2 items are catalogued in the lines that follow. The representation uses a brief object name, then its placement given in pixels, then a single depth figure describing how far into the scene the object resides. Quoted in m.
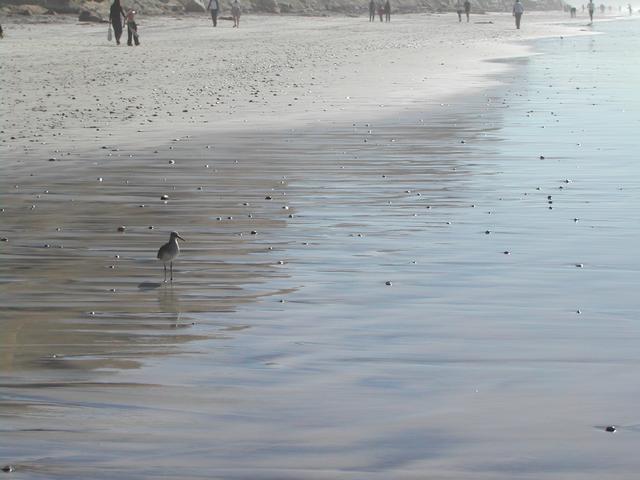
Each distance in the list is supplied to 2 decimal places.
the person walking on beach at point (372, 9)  86.34
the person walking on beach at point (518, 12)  76.88
